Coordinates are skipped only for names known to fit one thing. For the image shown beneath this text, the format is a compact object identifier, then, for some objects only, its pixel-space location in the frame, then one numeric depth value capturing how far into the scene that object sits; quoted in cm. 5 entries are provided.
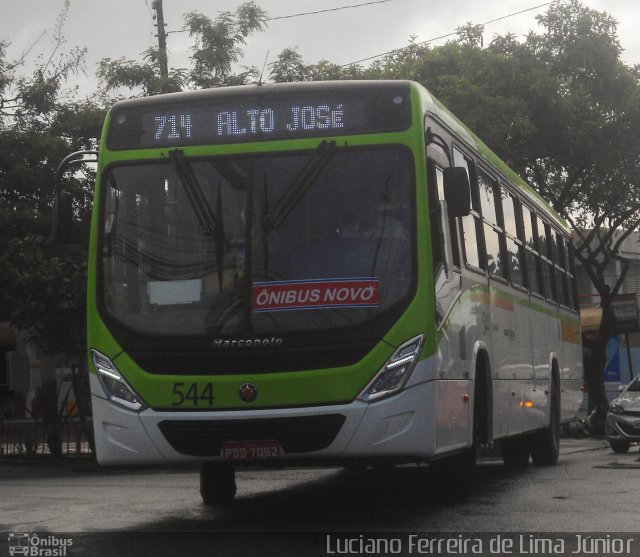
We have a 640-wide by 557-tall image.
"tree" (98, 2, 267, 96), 2675
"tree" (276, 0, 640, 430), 2748
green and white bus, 951
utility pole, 2736
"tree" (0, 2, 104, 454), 2195
